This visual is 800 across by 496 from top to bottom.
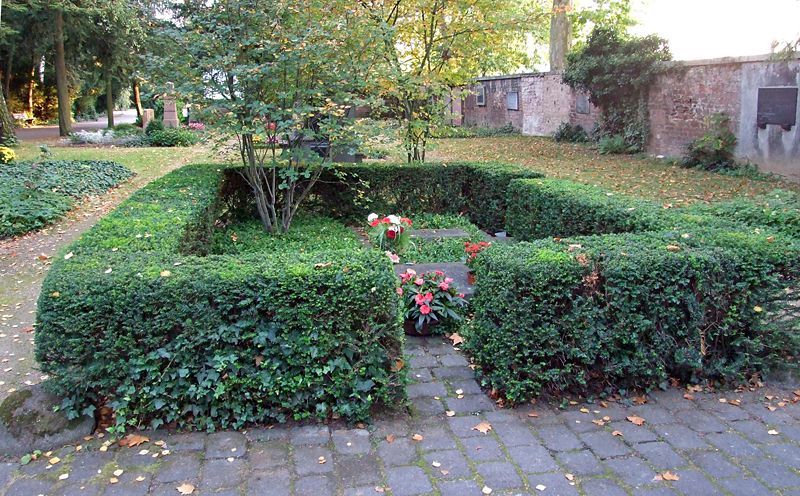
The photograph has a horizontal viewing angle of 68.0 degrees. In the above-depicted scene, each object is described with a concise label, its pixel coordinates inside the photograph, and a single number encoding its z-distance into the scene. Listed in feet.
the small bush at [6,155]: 37.73
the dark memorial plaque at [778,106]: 34.17
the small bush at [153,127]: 65.72
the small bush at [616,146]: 51.06
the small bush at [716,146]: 39.24
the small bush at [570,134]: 60.61
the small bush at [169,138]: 63.36
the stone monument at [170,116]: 74.63
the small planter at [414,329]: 14.93
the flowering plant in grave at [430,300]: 14.73
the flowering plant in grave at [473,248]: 17.89
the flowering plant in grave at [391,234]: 20.16
